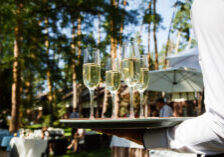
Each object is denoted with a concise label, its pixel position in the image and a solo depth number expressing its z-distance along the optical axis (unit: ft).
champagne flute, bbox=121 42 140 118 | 4.46
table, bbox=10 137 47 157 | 19.40
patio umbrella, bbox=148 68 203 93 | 27.68
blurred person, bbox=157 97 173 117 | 21.46
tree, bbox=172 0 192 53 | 66.32
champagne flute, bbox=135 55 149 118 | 4.64
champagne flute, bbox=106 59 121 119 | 4.79
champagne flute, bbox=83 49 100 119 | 4.37
